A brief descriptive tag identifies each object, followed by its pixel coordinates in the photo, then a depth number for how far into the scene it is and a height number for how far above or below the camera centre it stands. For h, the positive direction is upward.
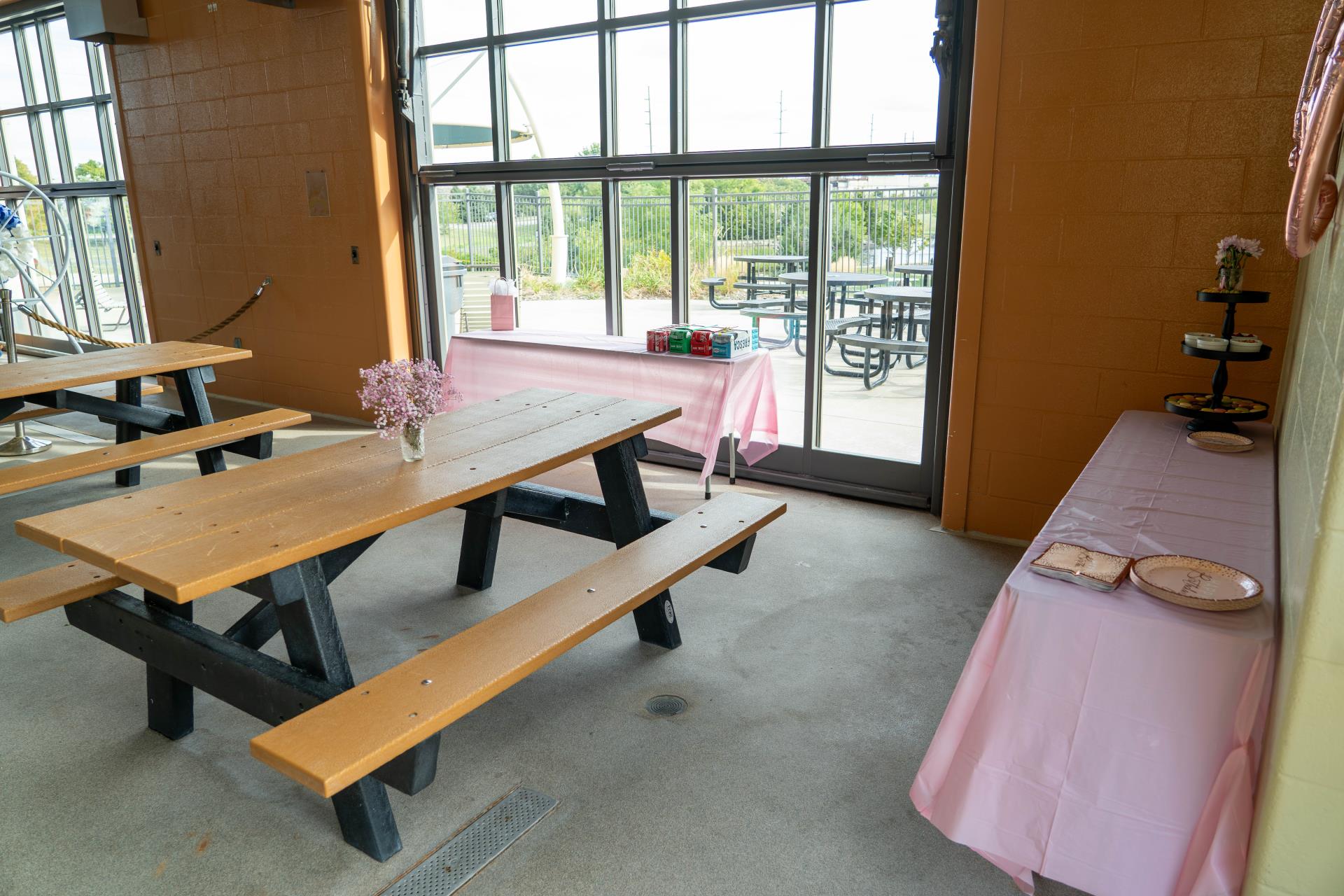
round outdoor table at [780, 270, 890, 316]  3.91 -0.22
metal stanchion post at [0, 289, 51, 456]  4.87 -1.05
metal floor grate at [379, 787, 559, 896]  1.78 -1.26
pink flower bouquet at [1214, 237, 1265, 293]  2.54 -0.10
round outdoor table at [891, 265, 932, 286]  3.75 -0.18
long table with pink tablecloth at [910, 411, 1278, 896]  1.41 -0.85
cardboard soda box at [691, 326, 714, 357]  3.87 -0.47
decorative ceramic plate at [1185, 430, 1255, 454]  2.40 -0.58
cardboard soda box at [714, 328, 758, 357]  3.81 -0.48
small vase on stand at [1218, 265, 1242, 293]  2.54 -0.15
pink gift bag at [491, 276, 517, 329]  4.65 -0.36
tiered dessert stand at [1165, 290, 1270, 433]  2.53 -0.52
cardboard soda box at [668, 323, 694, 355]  3.93 -0.47
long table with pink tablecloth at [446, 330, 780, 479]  3.80 -0.65
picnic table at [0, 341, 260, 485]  3.64 -0.60
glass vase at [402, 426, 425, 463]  2.29 -0.53
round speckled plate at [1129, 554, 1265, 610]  1.48 -0.61
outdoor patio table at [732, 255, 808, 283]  4.08 -0.14
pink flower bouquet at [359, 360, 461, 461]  2.21 -0.40
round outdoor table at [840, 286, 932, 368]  3.80 -0.30
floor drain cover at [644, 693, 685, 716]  2.38 -1.24
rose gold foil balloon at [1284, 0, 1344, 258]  1.37 +0.12
